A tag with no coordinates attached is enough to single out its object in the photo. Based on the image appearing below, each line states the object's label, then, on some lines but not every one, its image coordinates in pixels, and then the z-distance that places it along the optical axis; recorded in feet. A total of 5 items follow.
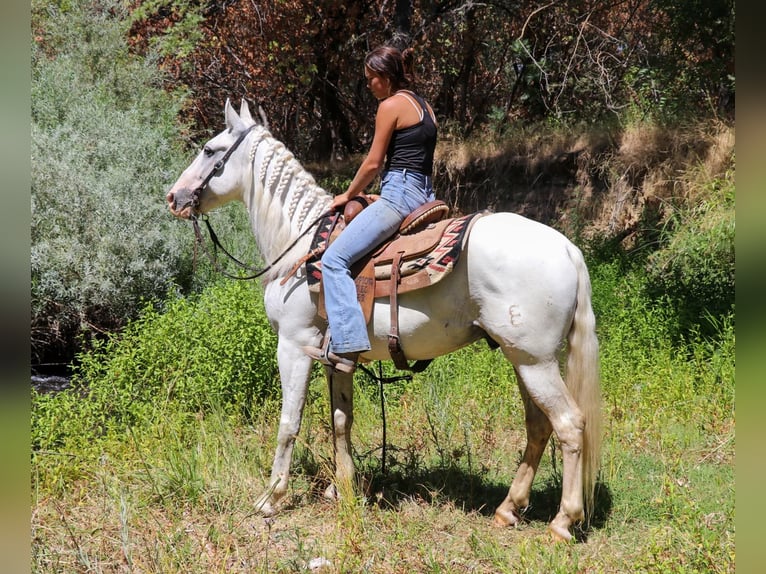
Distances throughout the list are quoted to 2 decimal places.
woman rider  15.21
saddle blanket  14.61
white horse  14.37
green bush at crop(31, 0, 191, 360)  32.42
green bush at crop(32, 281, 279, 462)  21.31
